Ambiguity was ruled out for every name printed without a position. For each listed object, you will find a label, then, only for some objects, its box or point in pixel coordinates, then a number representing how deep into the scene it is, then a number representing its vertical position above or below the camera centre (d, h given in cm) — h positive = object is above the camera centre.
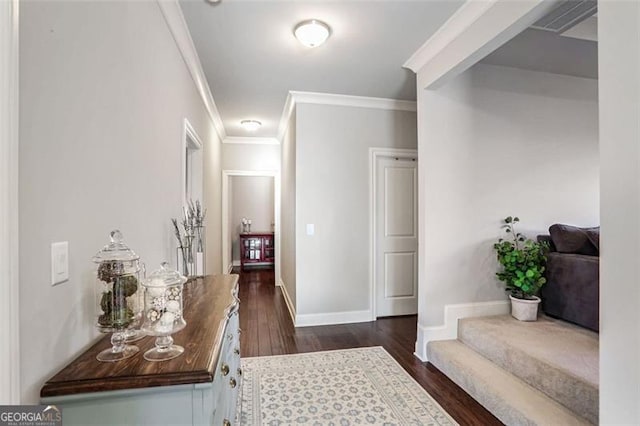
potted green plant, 267 -51
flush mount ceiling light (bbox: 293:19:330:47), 229 +135
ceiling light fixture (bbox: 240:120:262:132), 480 +140
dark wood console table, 90 -51
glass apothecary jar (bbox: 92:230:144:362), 104 -29
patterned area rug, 196 -127
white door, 396 -29
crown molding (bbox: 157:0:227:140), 205 +134
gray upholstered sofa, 243 -52
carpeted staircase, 177 -105
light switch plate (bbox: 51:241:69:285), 96 -15
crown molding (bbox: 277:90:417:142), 369 +137
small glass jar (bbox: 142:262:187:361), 108 -35
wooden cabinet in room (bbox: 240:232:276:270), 715 -78
